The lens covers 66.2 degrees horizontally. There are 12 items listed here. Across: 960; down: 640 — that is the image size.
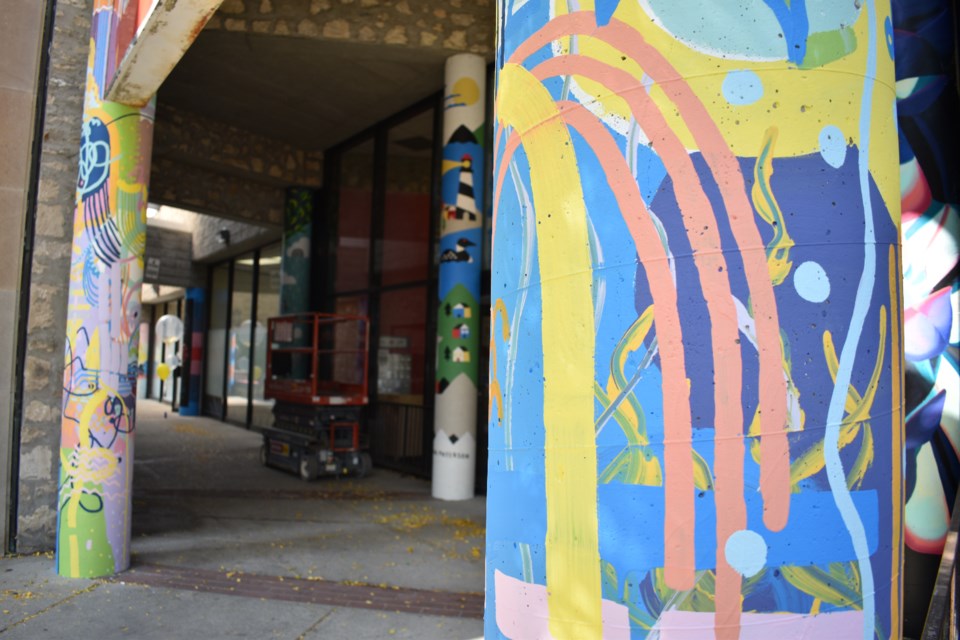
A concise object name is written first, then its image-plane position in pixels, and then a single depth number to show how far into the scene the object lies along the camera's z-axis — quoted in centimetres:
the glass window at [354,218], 1045
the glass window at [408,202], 931
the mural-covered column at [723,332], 150
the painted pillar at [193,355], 1709
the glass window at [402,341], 919
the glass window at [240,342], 1459
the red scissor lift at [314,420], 836
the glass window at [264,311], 1366
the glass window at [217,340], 1608
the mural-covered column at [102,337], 453
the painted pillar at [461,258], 772
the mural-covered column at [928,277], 360
